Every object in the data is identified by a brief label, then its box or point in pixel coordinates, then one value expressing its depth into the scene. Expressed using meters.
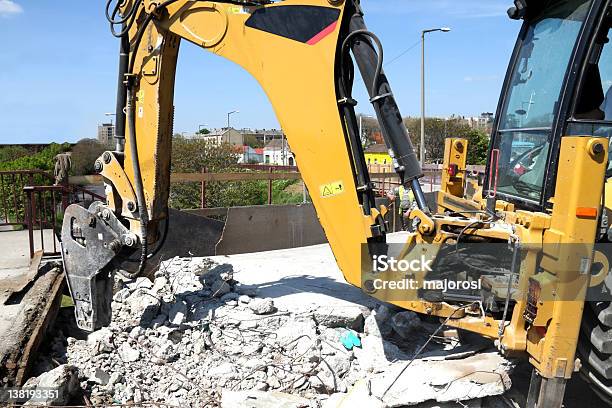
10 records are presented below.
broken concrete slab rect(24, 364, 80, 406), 4.09
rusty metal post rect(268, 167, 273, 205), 11.99
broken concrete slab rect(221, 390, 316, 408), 4.12
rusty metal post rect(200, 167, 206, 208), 10.80
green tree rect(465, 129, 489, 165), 38.94
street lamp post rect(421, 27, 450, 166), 19.69
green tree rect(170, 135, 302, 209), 15.16
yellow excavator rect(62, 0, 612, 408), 3.42
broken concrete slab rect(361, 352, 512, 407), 3.67
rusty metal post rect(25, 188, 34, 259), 7.71
